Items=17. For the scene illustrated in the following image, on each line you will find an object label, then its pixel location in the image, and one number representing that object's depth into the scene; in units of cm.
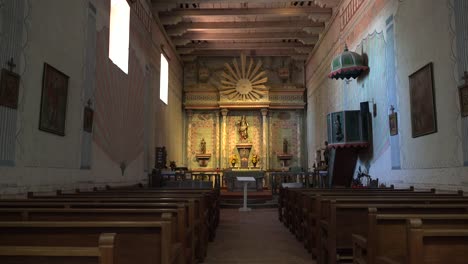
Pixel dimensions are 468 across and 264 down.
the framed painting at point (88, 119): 685
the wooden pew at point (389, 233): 265
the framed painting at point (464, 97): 520
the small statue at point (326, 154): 1111
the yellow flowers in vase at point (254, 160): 1680
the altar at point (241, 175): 1422
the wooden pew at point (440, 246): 194
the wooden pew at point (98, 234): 225
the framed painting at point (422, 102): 622
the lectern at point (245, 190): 1013
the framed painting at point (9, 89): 442
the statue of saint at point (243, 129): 1734
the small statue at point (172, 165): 1366
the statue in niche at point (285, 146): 1750
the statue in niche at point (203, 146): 1738
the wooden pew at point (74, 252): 146
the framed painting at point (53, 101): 544
